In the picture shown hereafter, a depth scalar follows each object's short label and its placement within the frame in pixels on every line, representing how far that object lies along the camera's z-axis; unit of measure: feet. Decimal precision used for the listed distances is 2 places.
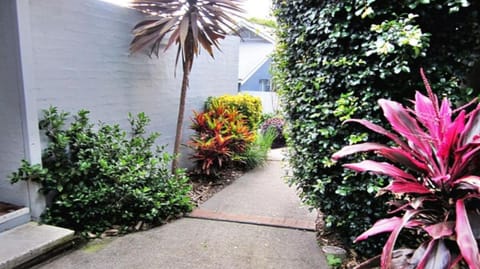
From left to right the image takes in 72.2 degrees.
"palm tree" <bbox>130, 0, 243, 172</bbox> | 13.01
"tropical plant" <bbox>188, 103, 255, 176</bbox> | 17.34
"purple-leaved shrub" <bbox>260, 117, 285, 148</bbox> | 30.60
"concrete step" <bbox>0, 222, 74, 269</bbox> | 7.73
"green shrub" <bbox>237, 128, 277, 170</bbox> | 19.47
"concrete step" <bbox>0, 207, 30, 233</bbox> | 8.89
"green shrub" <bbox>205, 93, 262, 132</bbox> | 20.10
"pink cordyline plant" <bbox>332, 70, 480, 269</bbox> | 4.98
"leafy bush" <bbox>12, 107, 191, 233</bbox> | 9.88
